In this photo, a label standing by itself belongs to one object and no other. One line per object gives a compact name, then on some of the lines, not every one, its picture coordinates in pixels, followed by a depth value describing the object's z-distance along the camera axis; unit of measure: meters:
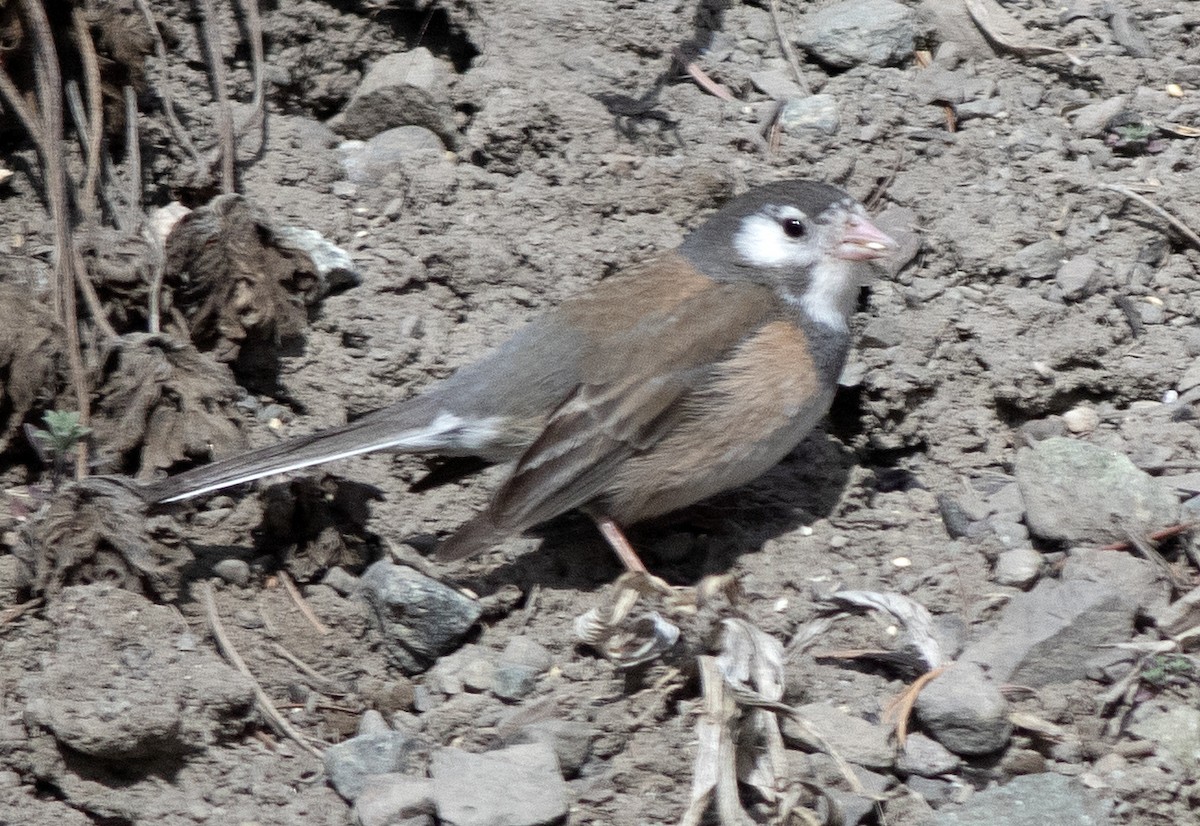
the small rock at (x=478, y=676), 7.58
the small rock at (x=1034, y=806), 6.27
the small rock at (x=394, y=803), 6.48
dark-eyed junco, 8.13
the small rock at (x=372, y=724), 7.33
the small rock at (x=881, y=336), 9.16
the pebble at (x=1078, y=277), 9.27
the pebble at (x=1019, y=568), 7.86
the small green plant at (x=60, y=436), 7.75
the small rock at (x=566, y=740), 6.94
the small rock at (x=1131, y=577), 7.32
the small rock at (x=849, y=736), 6.78
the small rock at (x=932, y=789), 6.75
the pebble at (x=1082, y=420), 8.98
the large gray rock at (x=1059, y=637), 7.10
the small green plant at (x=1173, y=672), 6.93
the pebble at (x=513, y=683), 7.50
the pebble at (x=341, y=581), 8.36
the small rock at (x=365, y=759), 6.90
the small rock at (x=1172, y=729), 6.60
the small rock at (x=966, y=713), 6.78
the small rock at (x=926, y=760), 6.84
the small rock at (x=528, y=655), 7.73
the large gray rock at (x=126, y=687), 6.73
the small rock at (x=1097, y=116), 10.18
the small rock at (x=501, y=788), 6.43
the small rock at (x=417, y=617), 7.83
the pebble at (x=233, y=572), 8.19
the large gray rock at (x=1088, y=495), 7.79
